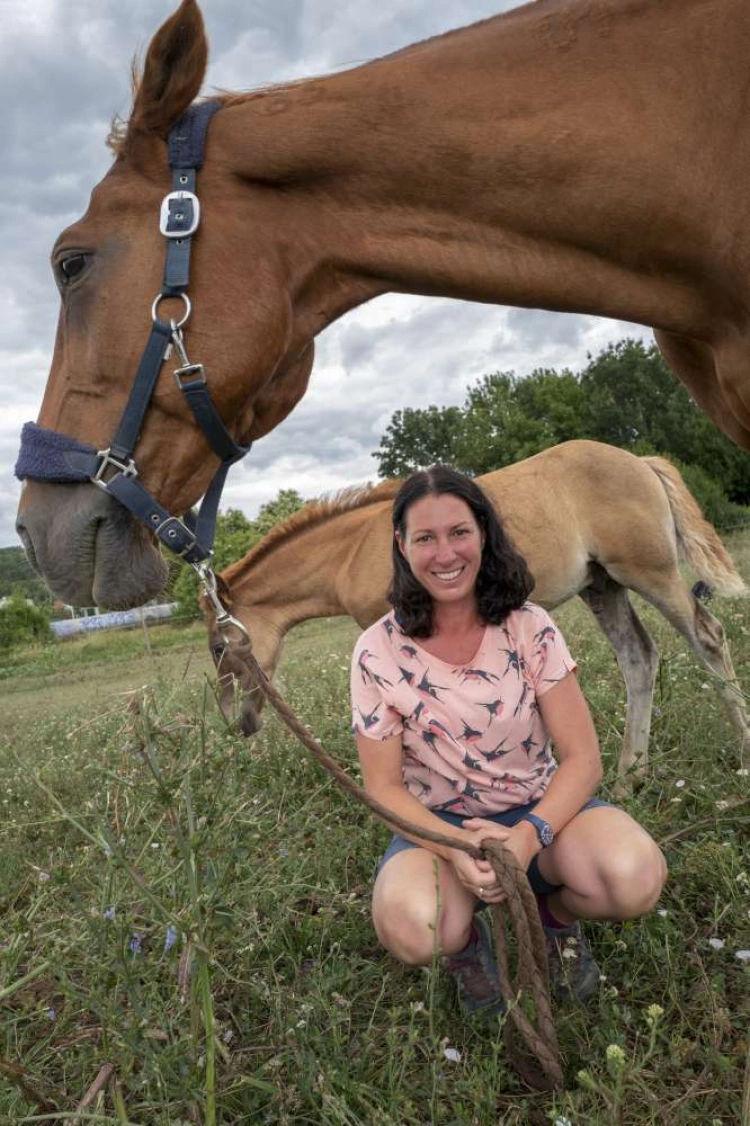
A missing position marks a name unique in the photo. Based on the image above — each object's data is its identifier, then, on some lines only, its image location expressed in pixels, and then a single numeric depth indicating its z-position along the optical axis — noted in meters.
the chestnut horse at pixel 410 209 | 1.95
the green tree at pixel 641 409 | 38.89
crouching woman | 1.98
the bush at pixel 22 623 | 34.06
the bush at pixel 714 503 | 27.44
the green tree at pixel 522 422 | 47.50
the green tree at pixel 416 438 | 61.91
